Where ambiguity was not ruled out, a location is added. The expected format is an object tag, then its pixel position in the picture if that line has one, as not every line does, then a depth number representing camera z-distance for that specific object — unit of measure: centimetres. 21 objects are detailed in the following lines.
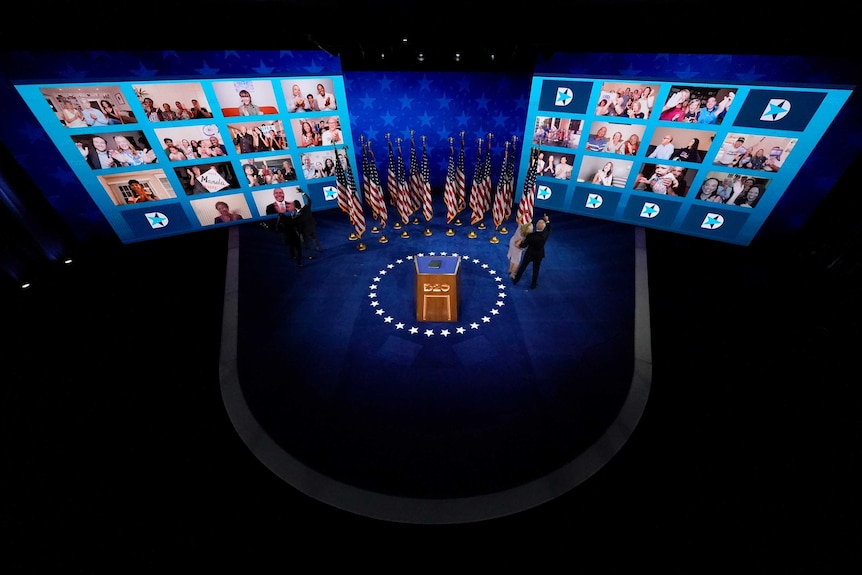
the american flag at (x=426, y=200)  1001
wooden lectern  681
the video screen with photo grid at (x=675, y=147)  770
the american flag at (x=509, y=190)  922
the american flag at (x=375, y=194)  930
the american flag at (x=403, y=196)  952
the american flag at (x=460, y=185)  945
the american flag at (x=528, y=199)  874
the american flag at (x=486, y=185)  941
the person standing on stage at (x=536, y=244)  721
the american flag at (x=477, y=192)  966
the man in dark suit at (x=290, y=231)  800
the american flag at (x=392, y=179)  960
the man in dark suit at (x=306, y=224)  831
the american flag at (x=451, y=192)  973
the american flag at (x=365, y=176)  936
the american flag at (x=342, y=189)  912
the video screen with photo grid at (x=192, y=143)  777
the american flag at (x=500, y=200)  941
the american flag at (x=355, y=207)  919
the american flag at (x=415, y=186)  977
